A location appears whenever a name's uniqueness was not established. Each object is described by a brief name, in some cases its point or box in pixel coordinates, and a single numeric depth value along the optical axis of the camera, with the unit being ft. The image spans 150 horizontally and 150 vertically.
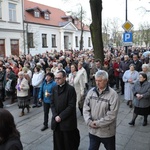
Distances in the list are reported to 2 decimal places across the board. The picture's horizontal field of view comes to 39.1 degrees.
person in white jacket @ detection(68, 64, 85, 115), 21.81
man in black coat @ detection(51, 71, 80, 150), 13.47
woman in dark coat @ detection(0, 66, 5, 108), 31.07
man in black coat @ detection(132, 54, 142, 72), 32.09
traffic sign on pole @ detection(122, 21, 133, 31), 35.17
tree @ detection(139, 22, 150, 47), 152.41
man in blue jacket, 19.01
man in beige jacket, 11.06
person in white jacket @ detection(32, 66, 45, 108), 27.48
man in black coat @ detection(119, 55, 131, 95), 32.07
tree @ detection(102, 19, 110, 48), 152.97
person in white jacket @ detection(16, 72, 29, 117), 24.16
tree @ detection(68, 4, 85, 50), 111.24
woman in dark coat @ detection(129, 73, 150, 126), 18.97
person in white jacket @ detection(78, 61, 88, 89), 22.38
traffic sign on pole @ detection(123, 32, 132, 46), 36.19
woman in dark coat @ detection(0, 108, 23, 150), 6.37
